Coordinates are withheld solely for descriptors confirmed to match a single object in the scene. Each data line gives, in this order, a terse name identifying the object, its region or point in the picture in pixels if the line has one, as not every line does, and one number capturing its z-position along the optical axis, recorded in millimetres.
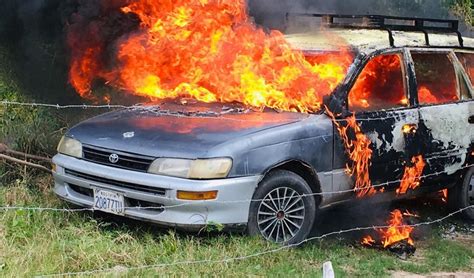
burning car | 4852
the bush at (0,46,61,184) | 6770
